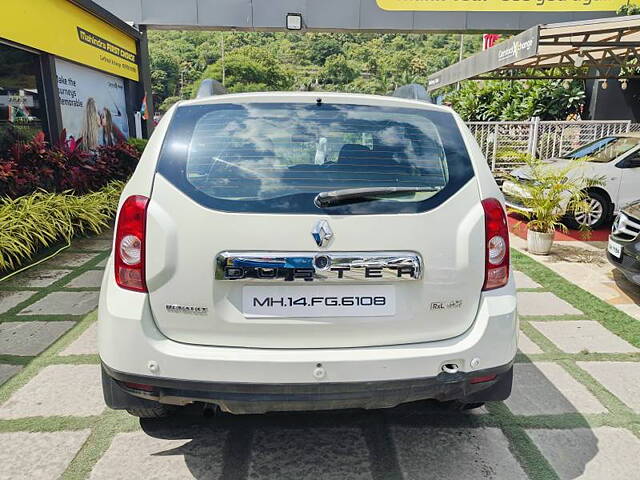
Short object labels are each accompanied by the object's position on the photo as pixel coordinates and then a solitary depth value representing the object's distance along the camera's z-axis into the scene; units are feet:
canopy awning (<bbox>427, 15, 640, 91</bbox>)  23.54
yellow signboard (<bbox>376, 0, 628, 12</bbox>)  40.78
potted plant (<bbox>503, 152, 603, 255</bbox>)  20.13
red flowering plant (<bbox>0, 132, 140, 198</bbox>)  20.61
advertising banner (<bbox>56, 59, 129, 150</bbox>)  30.12
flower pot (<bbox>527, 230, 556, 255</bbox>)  20.39
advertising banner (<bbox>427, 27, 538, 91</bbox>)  23.89
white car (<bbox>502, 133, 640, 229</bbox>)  24.45
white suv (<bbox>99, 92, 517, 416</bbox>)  6.27
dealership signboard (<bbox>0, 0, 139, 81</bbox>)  24.09
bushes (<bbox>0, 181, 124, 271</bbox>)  17.83
